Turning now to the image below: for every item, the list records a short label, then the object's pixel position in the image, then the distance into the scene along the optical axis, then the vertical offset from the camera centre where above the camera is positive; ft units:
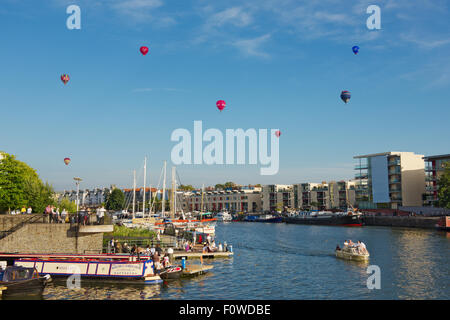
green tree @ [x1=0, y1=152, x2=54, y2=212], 193.57 +2.17
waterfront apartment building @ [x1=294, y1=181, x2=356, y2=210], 605.31 +0.51
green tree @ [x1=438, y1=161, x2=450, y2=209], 326.44 +5.41
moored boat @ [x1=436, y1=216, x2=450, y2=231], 287.69 -20.10
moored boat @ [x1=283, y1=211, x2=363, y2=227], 399.89 -25.43
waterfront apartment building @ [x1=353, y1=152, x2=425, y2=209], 418.10 +16.63
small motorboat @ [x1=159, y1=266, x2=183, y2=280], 112.37 -21.77
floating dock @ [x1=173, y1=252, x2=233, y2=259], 153.50 -23.41
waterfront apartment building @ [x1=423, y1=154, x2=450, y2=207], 378.94 +23.28
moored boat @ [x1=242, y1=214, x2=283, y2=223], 538.06 -32.02
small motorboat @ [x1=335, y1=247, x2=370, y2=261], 150.61 -22.41
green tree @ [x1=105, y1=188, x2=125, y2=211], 651.66 -16.50
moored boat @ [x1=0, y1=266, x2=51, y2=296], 88.12 -19.23
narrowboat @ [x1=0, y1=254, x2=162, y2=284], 106.22 -18.97
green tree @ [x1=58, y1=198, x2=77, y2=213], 225.56 -6.40
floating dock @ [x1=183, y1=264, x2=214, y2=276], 120.57 -22.89
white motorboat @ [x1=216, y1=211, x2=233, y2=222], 599.16 -32.64
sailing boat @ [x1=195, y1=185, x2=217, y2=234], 293.08 -24.74
